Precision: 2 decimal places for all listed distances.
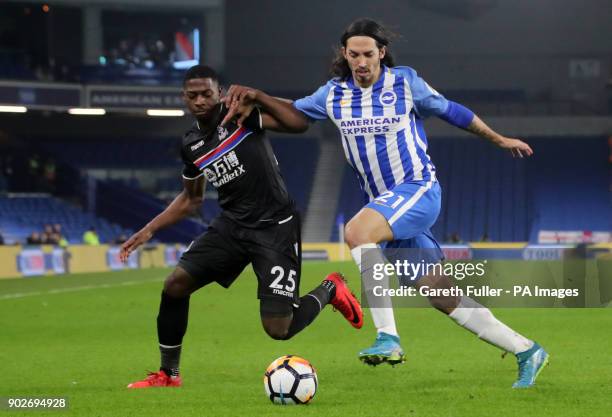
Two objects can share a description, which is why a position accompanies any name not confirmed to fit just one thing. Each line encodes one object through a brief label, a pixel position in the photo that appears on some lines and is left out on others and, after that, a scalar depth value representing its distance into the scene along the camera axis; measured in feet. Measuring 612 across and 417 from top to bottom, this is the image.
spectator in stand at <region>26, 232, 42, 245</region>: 209.46
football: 43.88
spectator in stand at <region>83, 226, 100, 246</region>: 223.10
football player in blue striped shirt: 46.60
